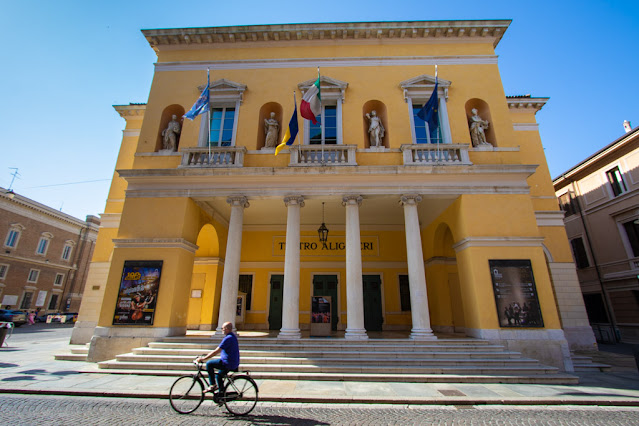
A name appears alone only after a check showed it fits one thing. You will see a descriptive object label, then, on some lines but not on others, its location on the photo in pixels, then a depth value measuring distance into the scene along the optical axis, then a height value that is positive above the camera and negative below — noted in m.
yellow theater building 10.72 +4.46
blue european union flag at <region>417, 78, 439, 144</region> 11.48 +7.16
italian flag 11.32 +7.56
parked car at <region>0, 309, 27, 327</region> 25.25 -0.75
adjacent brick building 31.55 +5.90
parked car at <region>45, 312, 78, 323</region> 31.75 -1.02
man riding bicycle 5.44 -0.91
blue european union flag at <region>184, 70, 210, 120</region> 11.49 +7.50
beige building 18.95 +5.10
